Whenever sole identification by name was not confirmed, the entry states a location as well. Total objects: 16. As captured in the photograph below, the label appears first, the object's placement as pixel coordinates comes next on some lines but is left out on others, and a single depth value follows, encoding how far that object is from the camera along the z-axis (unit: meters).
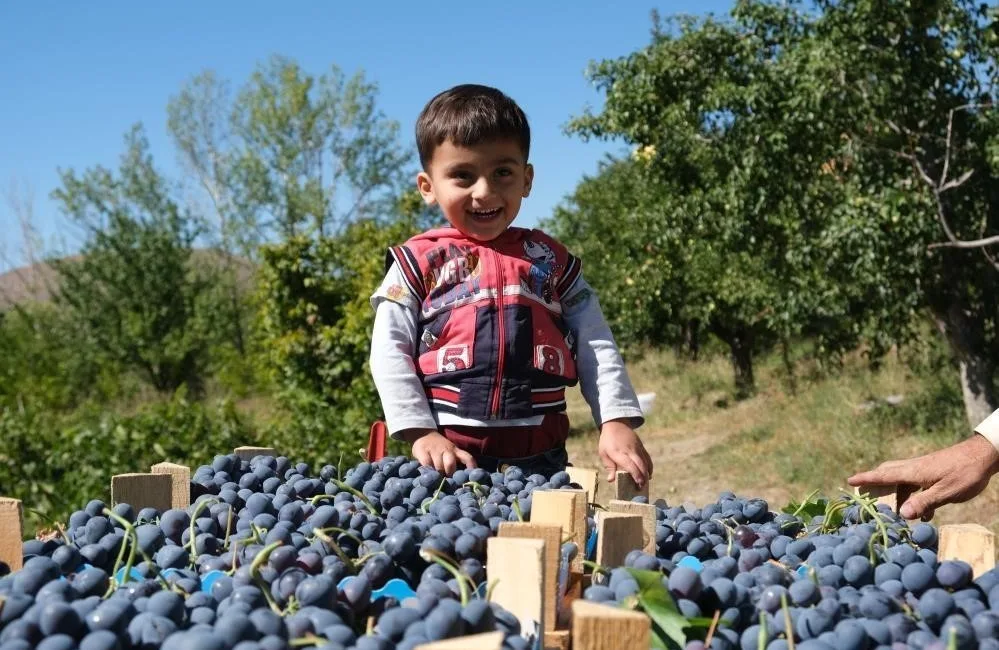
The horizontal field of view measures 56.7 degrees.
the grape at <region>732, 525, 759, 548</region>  1.41
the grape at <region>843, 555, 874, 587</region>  1.20
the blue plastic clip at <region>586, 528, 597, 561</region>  1.39
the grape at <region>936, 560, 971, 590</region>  1.14
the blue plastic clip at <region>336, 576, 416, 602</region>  1.13
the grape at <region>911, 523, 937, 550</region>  1.38
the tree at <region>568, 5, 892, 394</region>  7.69
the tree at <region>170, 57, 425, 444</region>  8.74
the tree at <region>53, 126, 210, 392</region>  18.80
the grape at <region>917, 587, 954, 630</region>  1.07
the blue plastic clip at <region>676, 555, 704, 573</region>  1.28
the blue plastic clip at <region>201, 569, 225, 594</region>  1.13
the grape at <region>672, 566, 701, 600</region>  1.09
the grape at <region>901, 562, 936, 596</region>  1.15
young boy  2.25
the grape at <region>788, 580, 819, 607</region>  1.09
